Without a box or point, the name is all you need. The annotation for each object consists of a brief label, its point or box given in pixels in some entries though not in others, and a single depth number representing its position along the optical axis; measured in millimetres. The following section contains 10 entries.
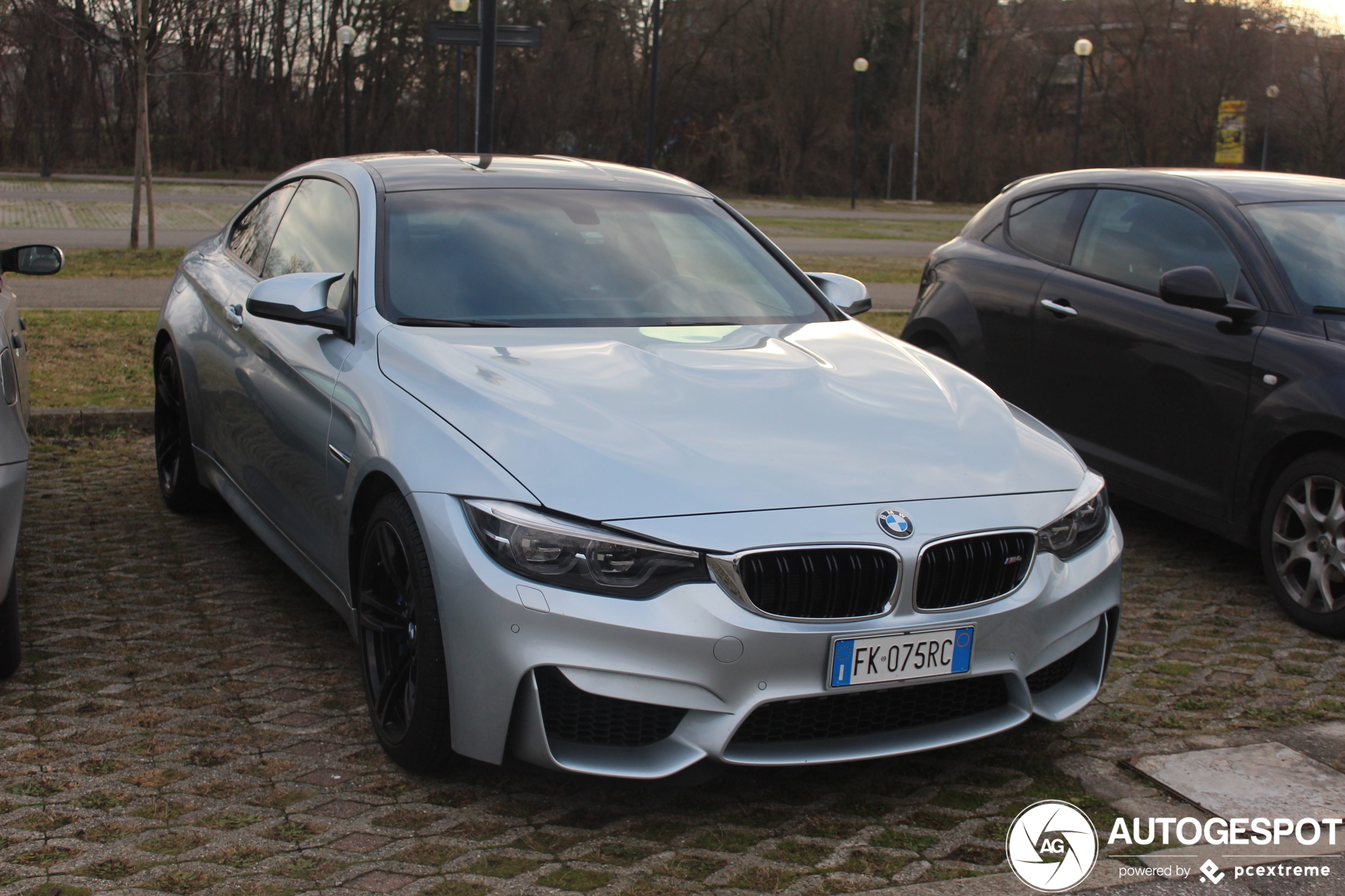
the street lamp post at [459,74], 26905
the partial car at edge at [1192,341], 4930
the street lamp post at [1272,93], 57312
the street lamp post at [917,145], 52375
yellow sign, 53156
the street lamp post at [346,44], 35312
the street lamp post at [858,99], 44306
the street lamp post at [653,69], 33312
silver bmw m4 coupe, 2947
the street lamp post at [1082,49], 39938
